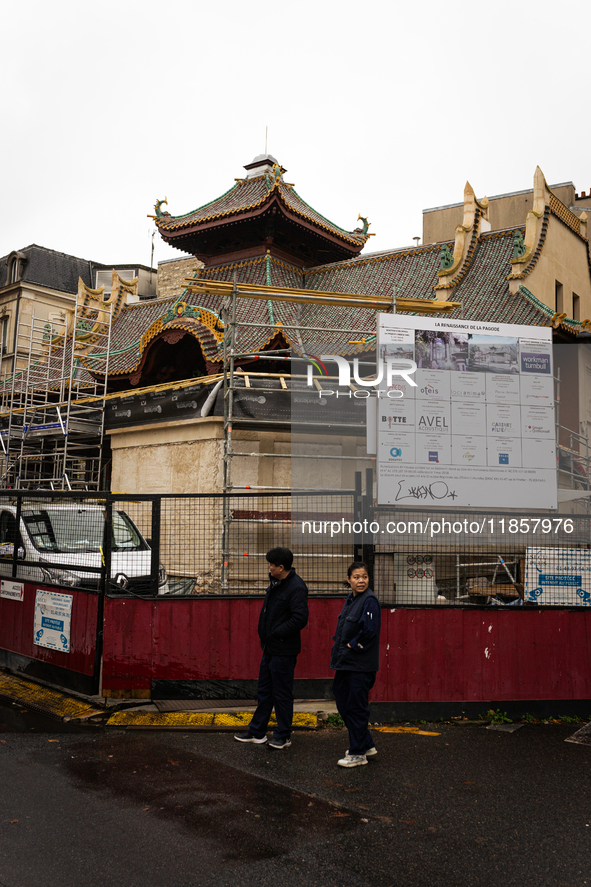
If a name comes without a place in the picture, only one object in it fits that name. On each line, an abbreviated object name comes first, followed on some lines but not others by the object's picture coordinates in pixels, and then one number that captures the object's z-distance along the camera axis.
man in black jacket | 6.51
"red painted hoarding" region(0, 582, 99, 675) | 8.11
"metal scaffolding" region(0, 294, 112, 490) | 18.81
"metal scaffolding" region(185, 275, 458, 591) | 11.97
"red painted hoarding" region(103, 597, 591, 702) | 7.62
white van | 8.33
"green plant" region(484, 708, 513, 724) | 7.51
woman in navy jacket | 6.04
